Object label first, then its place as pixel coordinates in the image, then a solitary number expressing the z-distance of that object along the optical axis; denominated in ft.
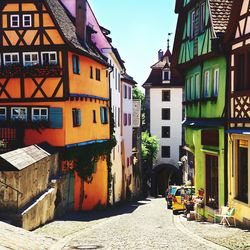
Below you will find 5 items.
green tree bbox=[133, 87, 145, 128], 273.52
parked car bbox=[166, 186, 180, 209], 102.75
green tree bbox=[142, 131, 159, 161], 203.10
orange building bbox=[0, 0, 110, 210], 88.58
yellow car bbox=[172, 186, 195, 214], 89.62
